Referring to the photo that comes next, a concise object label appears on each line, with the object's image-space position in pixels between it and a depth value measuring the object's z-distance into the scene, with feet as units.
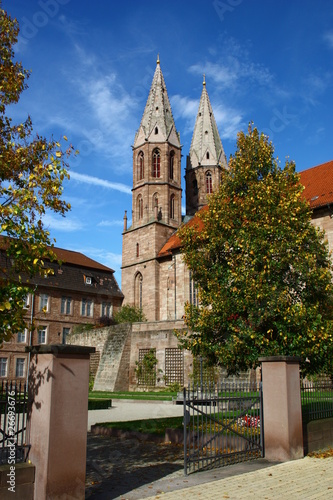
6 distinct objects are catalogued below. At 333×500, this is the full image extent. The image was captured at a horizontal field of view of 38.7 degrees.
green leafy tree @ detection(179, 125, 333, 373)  44.34
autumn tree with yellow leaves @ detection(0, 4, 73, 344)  19.71
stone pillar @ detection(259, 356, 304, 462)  30.12
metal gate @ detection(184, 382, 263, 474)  28.84
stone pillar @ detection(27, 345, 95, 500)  18.33
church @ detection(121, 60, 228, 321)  142.51
